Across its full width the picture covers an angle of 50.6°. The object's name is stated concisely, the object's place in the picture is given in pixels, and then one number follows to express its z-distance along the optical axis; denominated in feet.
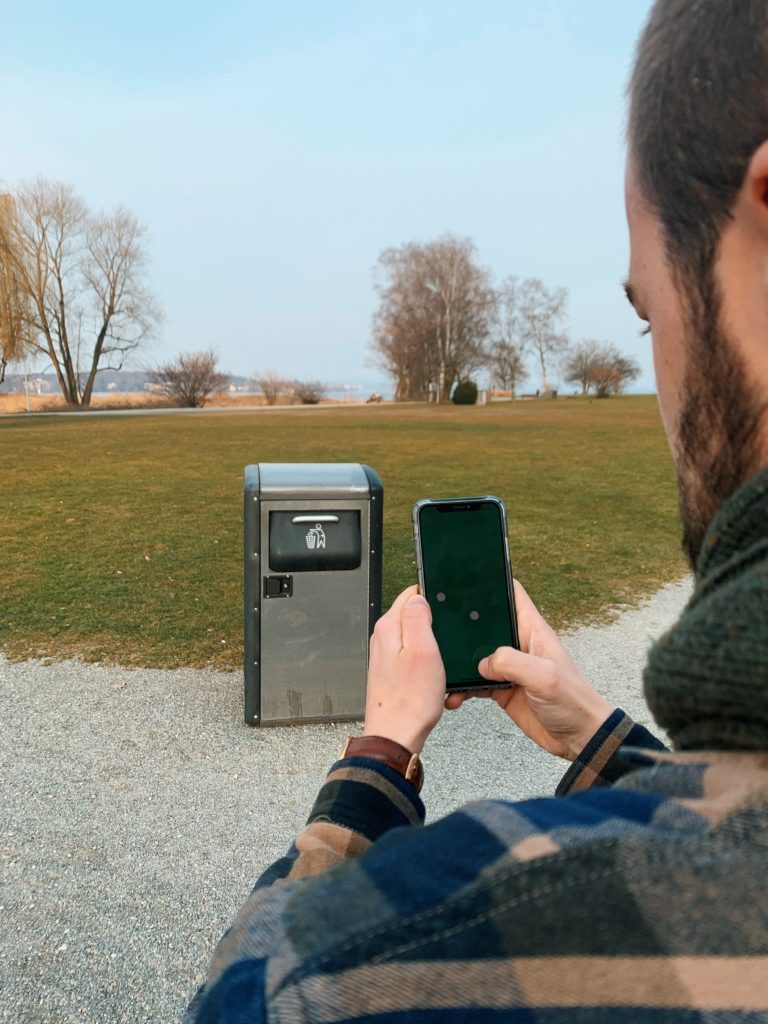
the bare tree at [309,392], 191.21
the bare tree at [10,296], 120.06
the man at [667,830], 1.84
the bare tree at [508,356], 211.00
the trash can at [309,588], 13.57
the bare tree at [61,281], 142.61
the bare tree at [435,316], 183.83
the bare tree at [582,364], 230.68
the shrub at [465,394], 174.70
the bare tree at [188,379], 174.09
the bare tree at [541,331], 222.89
